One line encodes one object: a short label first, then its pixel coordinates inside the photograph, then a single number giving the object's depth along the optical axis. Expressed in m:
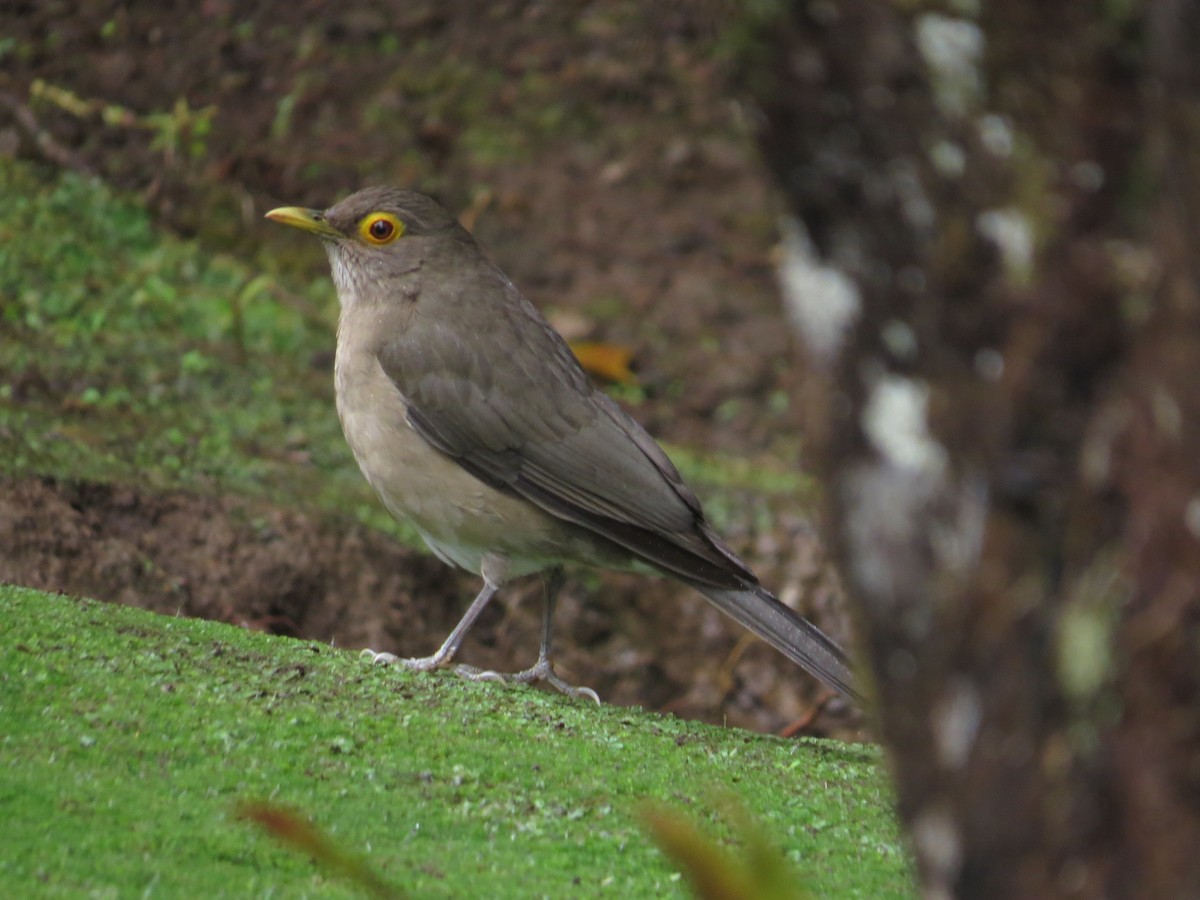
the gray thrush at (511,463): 11.30
